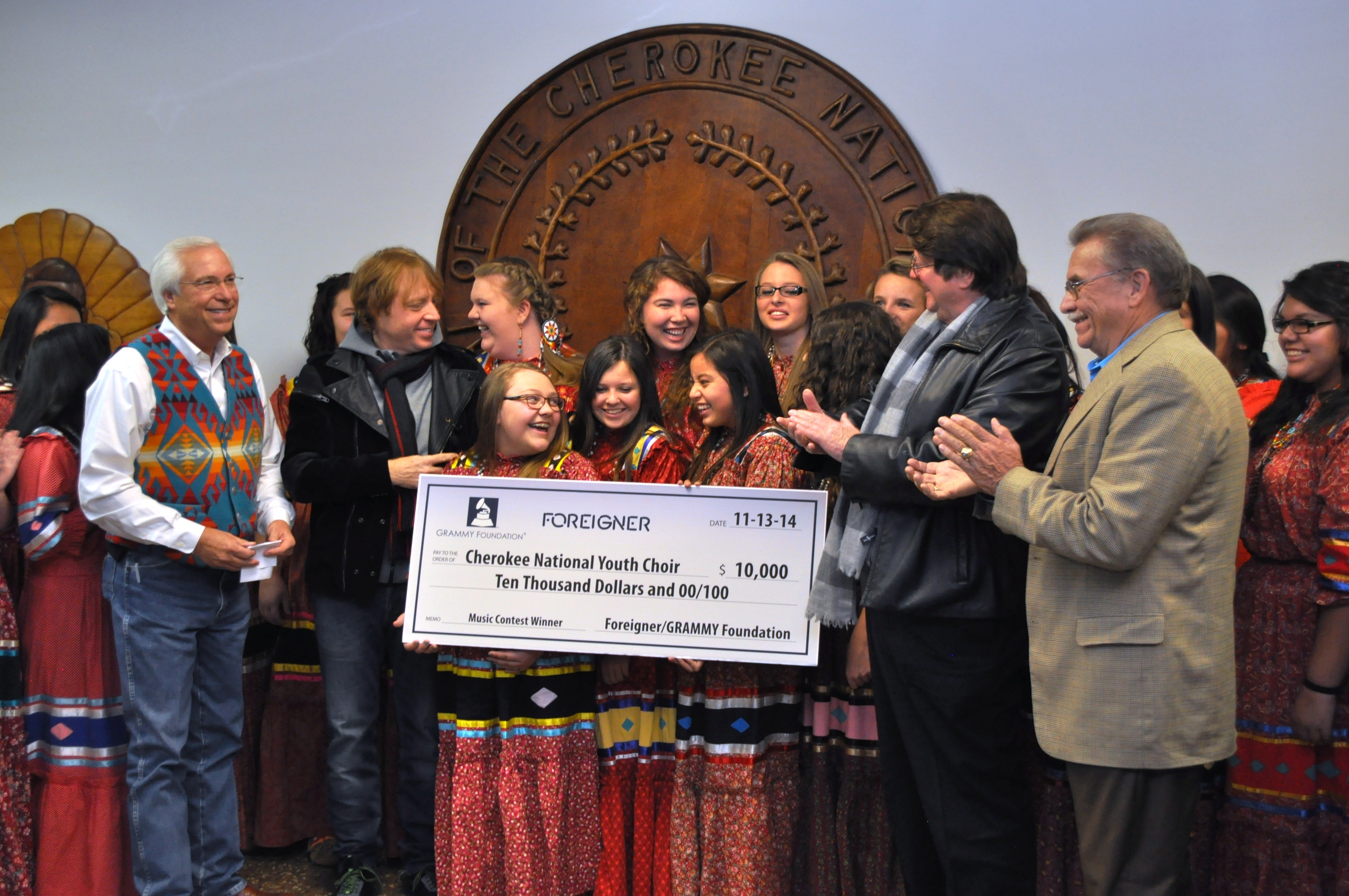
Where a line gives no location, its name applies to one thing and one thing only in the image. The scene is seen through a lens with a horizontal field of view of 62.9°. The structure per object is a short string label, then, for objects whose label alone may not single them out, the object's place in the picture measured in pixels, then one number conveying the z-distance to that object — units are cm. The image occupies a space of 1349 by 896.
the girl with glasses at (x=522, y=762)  292
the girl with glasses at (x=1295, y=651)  256
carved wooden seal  392
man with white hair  285
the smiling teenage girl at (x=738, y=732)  281
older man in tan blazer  202
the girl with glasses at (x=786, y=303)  342
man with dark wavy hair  233
